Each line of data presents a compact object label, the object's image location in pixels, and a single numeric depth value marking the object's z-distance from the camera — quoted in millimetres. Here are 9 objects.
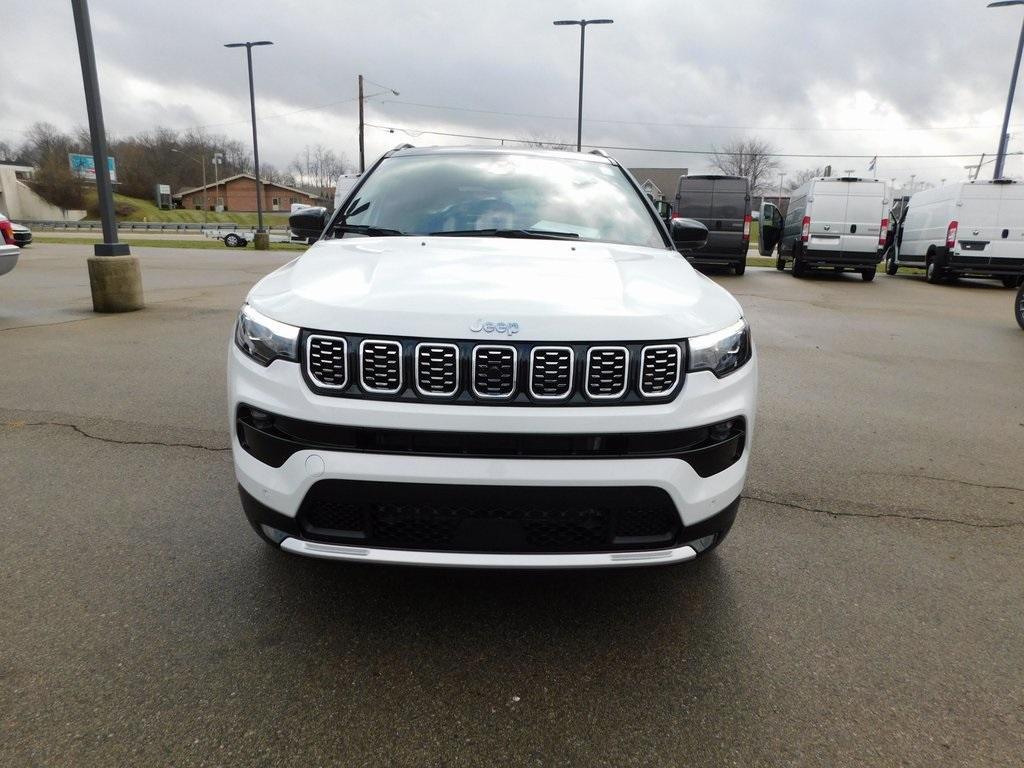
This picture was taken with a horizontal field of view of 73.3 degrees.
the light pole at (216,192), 85438
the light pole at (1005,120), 20322
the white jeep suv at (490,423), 1991
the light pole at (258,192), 25625
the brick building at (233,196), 86375
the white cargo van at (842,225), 16844
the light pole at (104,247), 8242
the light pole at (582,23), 24888
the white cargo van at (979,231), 15641
